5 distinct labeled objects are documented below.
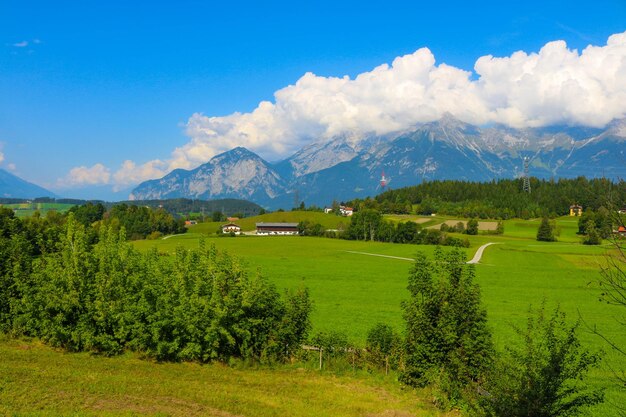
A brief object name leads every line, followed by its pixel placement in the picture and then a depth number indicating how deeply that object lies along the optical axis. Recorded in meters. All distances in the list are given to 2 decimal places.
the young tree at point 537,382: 15.85
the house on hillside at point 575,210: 191.84
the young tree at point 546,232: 135.75
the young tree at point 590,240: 119.62
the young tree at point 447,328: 22.53
